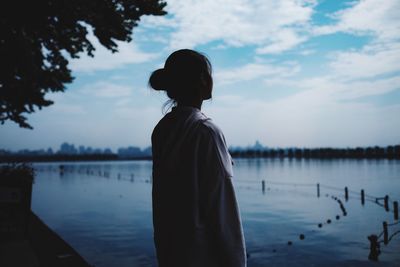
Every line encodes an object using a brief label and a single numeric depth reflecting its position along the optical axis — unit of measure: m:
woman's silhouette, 1.77
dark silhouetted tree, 7.22
